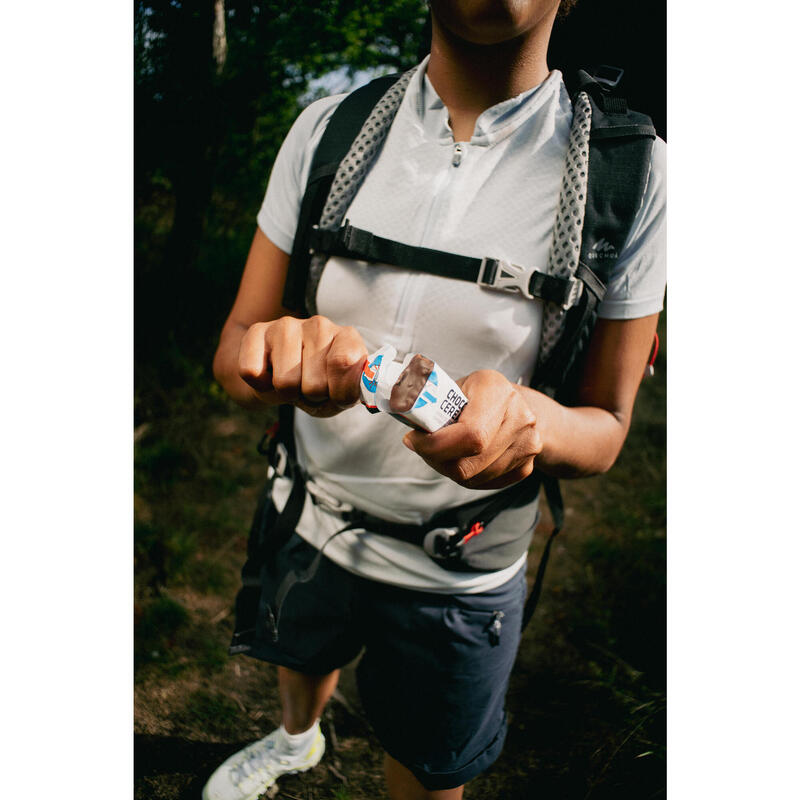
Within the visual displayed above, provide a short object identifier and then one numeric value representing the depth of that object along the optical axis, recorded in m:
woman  0.79
